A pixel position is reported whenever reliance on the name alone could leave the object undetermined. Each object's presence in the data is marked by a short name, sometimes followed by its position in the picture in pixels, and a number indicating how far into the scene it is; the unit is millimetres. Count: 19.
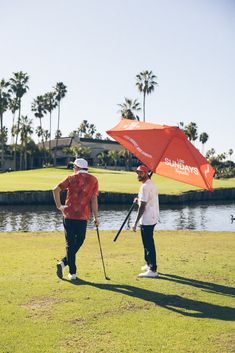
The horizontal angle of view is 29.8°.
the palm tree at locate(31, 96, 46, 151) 121500
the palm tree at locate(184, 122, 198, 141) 147250
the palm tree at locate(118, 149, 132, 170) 112450
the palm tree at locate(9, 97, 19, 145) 114825
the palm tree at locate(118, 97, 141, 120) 107000
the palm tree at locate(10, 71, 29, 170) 105750
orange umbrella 9602
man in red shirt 9031
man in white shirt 9469
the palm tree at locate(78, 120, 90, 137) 194838
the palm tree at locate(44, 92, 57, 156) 120062
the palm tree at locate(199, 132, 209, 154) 168625
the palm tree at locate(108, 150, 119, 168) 118500
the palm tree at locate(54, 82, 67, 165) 118688
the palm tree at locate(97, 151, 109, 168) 119219
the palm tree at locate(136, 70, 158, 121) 107488
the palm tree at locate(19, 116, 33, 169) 114894
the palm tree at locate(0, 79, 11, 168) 106562
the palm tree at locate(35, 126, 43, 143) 160200
